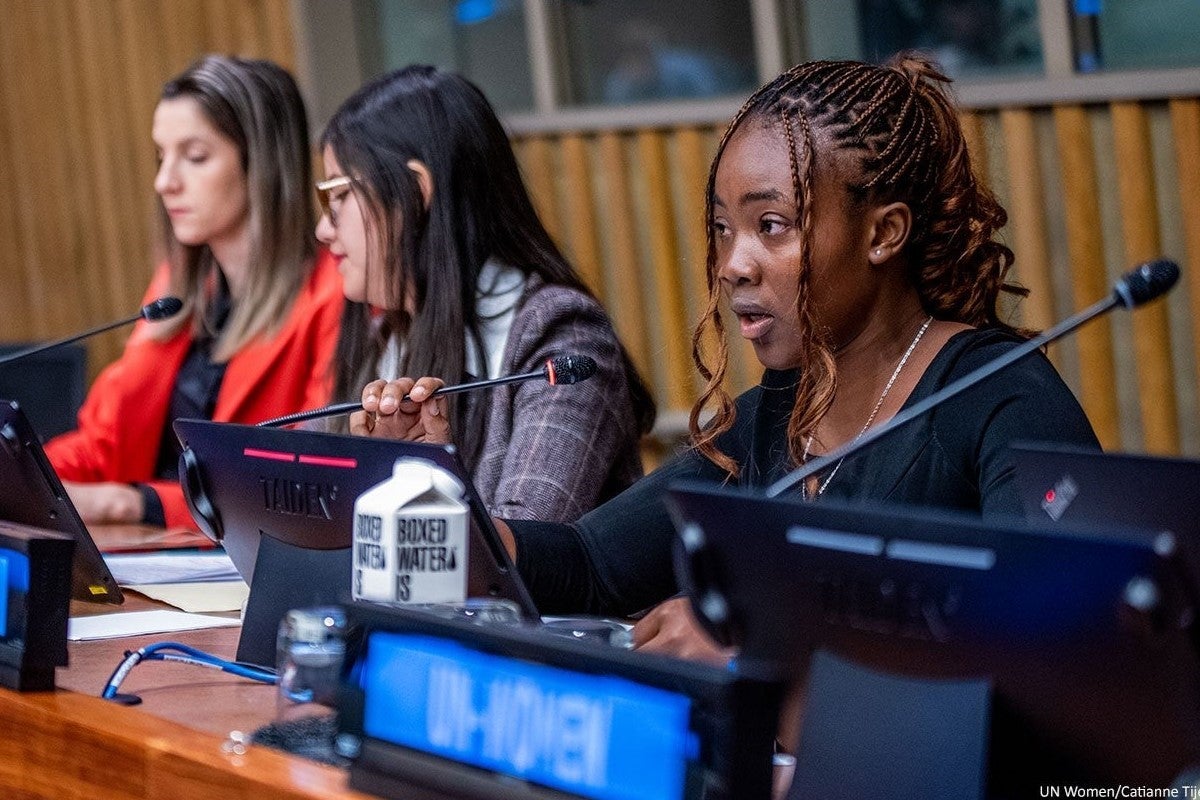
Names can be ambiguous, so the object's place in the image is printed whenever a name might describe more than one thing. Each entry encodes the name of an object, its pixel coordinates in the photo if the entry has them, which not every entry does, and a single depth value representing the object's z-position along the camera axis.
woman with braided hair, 4.05
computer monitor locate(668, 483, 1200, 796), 3.52
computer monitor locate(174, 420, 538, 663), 3.94
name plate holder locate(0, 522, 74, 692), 3.94
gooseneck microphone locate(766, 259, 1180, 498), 3.77
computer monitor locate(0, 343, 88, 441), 5.49
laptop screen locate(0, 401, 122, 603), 4.18
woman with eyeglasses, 4.51
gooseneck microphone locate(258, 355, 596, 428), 4.21
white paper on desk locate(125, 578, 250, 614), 4.30
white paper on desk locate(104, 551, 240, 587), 4.44
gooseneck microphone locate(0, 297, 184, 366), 4.57
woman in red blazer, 4.99
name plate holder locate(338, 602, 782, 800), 3.56
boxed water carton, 3.80
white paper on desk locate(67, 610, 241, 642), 4.20
